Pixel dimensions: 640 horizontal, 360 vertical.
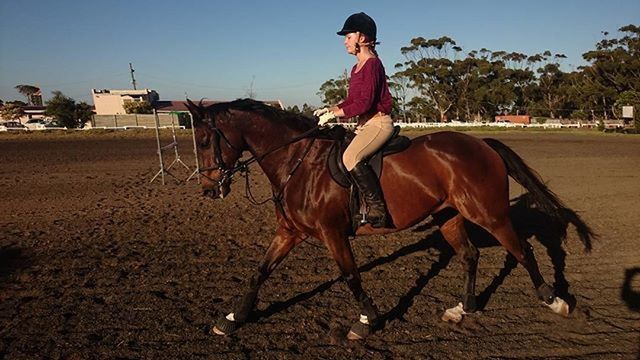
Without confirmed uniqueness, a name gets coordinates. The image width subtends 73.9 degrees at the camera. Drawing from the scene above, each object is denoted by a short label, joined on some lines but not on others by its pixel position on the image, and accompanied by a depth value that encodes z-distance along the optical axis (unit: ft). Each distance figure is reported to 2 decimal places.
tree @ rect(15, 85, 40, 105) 489.91
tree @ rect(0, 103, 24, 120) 260.42
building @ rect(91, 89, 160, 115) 286.25
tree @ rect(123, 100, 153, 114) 238.48
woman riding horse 13.74
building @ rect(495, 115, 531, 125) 234.17
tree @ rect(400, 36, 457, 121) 264.93
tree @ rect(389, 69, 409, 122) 278.87
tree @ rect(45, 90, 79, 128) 206.18
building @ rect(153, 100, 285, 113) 305.57
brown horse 14.28
